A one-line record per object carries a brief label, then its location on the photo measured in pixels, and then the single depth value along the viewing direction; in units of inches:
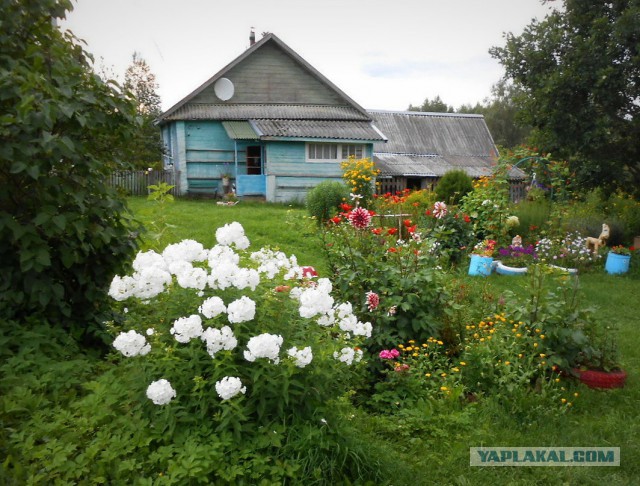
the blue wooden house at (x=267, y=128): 642.8
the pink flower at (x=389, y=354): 147.3
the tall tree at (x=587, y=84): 380.8
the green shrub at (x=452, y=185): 512.7
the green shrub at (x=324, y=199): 430.9
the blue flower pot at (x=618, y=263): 340.8
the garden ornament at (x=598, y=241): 351.9
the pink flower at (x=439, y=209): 237.9
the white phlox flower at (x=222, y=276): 100.2
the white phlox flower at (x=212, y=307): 94.7
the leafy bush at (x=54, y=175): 117.0
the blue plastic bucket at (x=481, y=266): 311.6
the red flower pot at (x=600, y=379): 157.8
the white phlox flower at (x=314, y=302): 101.8
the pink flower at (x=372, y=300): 154.3
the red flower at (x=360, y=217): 179.4
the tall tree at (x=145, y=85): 993.5
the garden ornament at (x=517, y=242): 354.1
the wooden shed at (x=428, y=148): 794.8
